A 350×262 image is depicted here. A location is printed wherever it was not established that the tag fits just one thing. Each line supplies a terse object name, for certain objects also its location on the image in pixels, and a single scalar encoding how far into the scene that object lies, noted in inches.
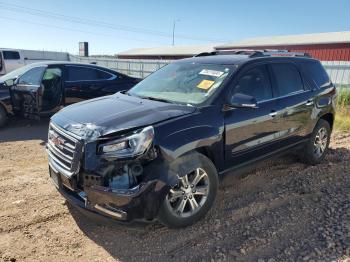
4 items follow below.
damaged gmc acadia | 122.7
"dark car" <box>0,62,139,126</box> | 300.4
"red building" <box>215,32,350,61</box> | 1190.9
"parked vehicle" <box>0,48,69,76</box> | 739.3
